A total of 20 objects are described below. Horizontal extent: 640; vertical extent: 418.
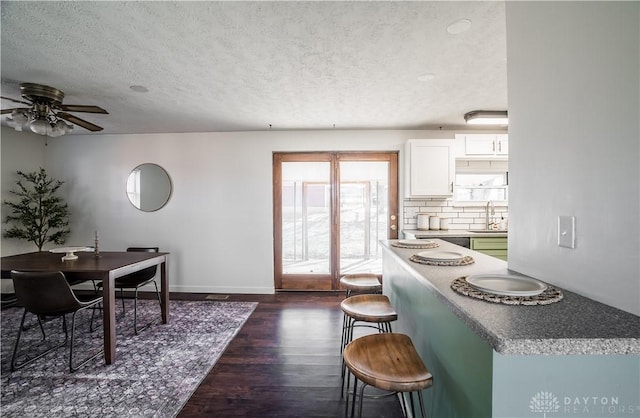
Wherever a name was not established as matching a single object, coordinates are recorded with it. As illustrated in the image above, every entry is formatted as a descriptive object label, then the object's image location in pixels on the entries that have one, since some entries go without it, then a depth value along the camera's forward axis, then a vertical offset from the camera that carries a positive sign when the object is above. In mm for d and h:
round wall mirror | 4207 +302
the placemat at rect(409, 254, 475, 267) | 1485 -319
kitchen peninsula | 664 -425
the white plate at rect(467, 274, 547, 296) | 945 -309
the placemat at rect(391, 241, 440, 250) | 2055 -315
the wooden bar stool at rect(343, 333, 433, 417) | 1021 -657
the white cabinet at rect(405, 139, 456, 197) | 3682 +498
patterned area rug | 1797 -1291
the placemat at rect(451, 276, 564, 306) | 893 -316
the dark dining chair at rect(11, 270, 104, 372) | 2119 -703
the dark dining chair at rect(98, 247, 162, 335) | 2940 -834
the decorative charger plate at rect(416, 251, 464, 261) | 1542 -304
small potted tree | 3775 -75
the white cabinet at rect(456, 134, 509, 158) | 3670 +782
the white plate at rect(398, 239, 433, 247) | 2117 -305
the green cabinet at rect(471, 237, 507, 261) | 3312 -492
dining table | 2260 -528
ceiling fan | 2324 +847
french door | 4113 -143
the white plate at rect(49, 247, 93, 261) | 2656 -460
